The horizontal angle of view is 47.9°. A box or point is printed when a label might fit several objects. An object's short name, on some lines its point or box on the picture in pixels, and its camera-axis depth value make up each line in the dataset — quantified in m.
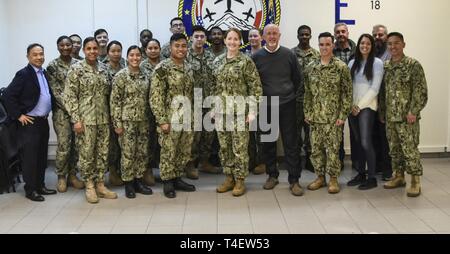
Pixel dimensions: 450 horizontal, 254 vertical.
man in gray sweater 4.96
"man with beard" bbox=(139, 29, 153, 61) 5.89
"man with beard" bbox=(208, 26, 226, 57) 5.70
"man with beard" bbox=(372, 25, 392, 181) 5.47
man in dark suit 4.79
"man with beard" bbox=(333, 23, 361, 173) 5.65
